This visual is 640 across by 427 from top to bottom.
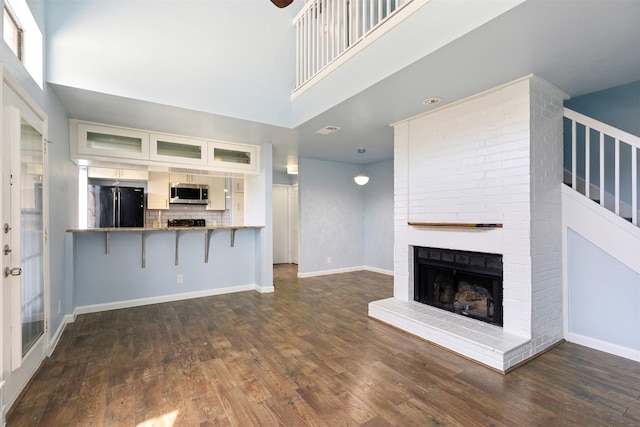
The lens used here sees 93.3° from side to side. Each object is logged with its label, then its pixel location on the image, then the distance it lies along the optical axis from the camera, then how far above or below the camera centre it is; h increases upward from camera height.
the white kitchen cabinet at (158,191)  6.19 +0.45
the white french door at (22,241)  1.83 -0.20
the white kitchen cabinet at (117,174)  5.62 +0.74
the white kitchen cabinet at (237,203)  7.06 +0.22
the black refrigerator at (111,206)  5.57 +0.12
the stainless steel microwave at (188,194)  6.29 +0.40
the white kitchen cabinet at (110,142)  3.72 +0.91
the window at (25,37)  2.26 +1.42
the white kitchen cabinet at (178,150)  4.20 +0.91
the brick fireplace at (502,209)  2.64 +0.03
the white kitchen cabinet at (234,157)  4.68 +0.89
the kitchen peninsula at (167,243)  3.85 -0.45
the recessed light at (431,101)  3.09 +1.15
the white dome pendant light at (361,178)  5.63 +0.64
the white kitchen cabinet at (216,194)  6.76 +0.42
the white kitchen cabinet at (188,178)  6.39 +0.73
